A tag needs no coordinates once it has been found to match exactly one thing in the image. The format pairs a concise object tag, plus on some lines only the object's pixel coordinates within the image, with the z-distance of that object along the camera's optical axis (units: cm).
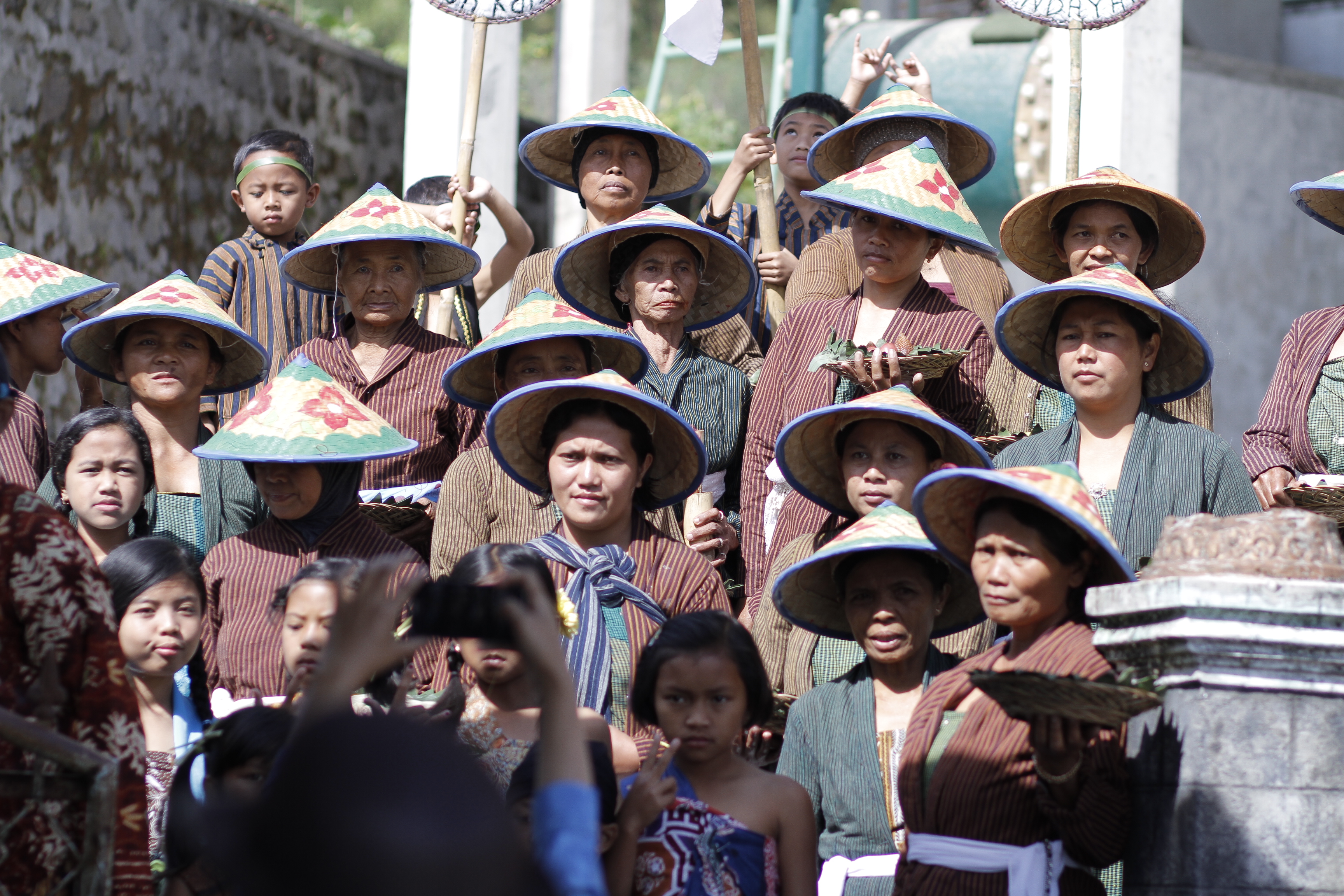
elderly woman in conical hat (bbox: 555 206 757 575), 1110
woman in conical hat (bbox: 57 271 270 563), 1047
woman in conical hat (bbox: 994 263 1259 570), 873
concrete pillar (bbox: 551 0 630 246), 1967
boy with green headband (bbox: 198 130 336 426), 1284
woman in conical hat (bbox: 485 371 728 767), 860
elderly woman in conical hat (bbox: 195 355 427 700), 949
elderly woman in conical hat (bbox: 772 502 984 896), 776
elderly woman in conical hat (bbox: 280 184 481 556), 1133
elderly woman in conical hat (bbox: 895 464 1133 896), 655
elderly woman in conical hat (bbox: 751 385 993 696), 909
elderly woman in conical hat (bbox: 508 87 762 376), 1230
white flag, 1348
